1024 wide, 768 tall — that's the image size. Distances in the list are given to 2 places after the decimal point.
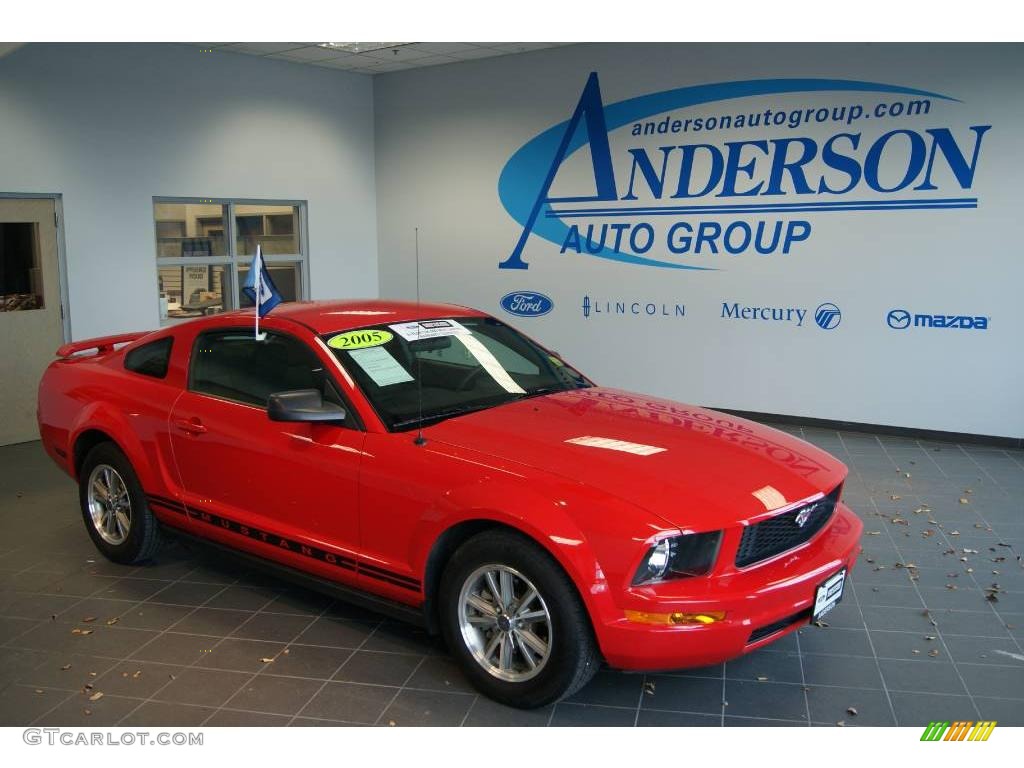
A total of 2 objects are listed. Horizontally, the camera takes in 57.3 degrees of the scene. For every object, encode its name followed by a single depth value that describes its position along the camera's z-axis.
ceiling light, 9.28
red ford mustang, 3.18
